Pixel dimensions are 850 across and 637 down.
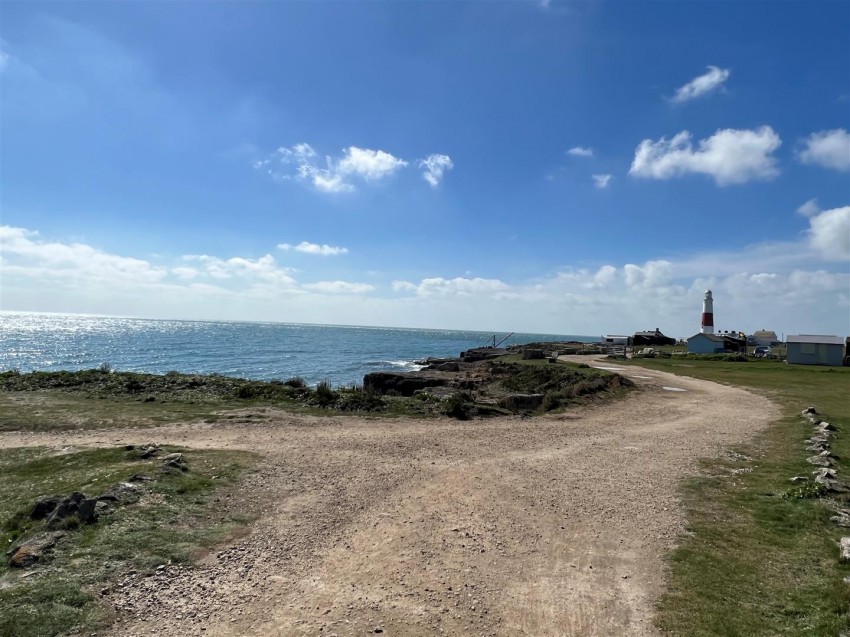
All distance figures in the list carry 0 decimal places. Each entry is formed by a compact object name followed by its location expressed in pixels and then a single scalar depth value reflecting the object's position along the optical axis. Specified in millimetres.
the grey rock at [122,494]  8570
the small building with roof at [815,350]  44656
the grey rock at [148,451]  11805
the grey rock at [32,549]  6641
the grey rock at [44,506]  8062
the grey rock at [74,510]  7627
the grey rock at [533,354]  42281
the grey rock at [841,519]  8059
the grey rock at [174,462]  10720
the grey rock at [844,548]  6738
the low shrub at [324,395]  20625
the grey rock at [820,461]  11445
